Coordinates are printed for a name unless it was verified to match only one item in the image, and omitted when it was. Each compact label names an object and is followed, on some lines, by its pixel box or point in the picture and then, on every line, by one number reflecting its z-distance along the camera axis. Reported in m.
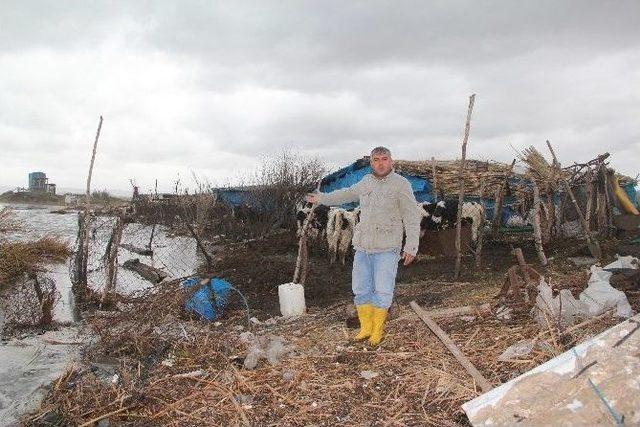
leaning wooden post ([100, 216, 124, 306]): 8.19
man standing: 4.87
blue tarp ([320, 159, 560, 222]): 13.51
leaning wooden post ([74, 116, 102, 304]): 8.30
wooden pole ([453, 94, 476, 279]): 8.34
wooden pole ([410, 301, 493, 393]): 3.71
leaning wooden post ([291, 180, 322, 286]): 7.42
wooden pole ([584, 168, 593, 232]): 10.45
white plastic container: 6.77
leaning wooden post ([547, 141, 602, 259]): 9.53
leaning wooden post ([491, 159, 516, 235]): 9.97
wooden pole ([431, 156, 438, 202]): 12.32
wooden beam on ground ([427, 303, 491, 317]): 5.27
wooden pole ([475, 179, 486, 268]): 9.68
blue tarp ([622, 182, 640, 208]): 15.60
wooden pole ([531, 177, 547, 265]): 9.27
